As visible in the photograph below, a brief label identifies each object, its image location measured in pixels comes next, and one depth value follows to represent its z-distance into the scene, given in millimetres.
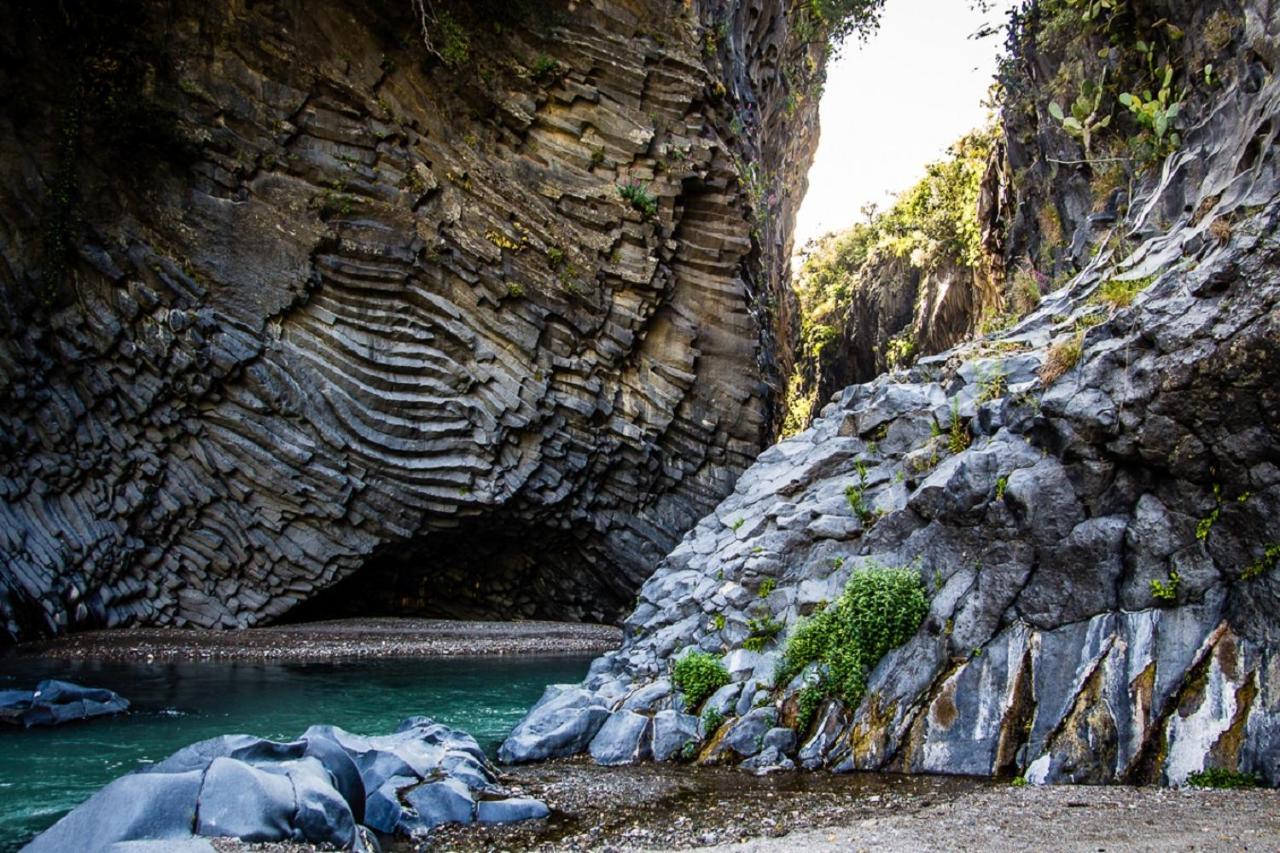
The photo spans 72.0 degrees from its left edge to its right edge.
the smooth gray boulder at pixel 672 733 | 10219
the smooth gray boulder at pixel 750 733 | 9953
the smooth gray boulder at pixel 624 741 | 10273
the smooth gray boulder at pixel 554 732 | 10414
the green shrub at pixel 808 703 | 10117
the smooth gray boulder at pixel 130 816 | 5918
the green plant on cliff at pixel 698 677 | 11000
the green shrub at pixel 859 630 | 10250
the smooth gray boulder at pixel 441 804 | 7766
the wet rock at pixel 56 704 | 11766
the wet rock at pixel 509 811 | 7805
